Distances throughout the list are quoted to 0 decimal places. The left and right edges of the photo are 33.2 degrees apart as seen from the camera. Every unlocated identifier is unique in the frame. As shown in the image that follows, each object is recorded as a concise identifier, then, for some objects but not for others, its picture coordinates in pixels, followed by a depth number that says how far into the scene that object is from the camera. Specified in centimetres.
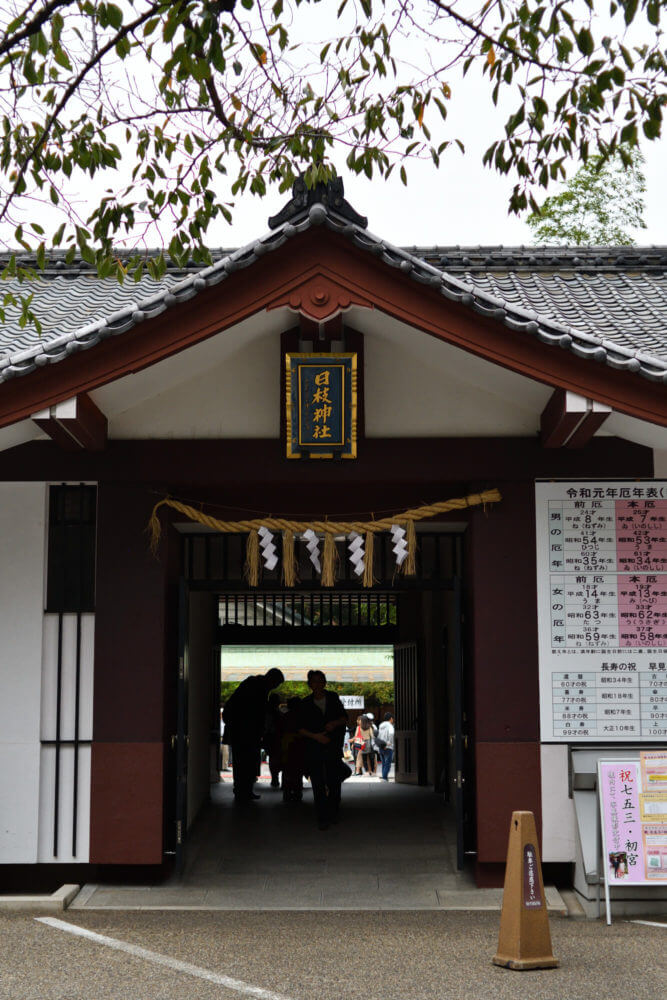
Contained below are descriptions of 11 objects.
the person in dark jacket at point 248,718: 1394
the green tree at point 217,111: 582
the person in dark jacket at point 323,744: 1143
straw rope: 895
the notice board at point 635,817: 779
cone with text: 651
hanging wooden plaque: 849
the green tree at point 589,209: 2617
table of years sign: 871
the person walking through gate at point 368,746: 2388
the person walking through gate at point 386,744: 2217
